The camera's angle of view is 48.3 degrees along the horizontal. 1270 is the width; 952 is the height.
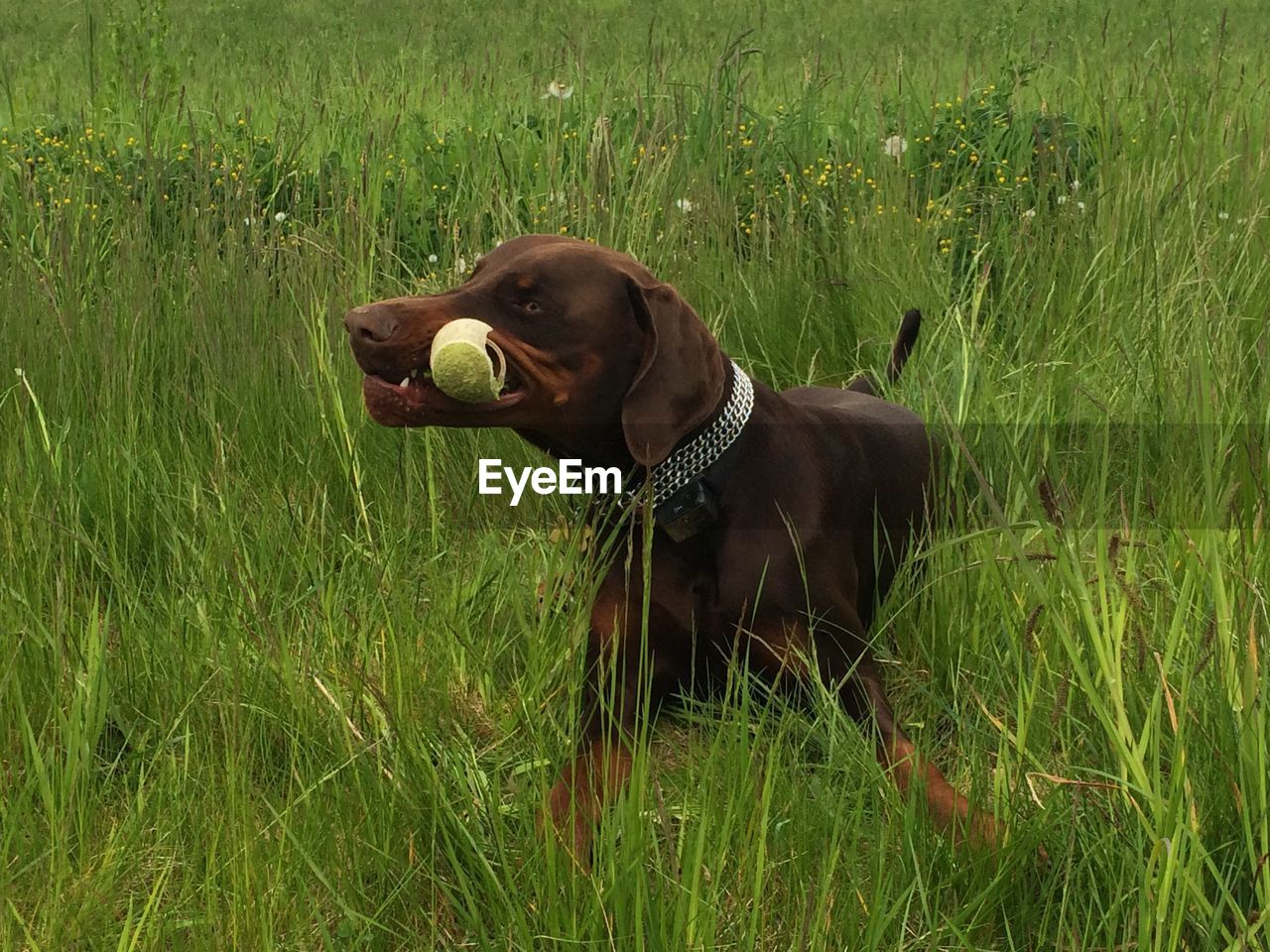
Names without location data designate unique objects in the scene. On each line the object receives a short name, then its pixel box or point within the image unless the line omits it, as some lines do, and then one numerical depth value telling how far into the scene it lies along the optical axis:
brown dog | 2.27
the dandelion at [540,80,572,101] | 4.29
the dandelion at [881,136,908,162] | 4.58
